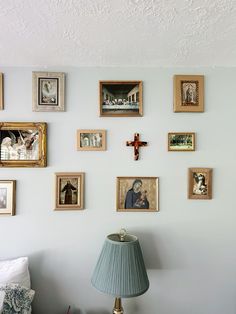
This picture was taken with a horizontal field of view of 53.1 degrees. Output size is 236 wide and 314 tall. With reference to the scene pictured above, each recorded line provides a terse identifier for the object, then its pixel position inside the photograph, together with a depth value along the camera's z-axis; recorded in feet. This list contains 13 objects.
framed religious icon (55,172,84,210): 4.69
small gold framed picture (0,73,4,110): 4.65
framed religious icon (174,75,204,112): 4.69
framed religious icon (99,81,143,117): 4.72
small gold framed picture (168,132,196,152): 4.72
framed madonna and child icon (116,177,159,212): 4.75
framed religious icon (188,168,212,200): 4.74
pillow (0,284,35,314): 3.74
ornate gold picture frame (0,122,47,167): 4.65
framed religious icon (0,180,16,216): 4.64
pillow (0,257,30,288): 4.16
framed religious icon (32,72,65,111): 4.69
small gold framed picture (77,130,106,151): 4.71
